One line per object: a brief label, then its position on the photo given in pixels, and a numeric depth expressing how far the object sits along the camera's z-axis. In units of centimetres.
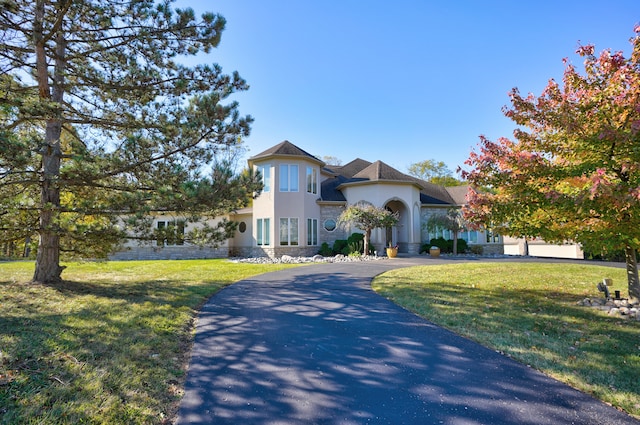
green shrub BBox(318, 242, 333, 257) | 1950
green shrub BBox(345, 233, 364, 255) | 1872
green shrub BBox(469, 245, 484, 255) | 2146
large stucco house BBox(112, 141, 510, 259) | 1919
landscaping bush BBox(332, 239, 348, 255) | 1959
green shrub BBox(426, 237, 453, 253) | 2108
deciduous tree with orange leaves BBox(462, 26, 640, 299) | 527
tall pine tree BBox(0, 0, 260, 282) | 663
